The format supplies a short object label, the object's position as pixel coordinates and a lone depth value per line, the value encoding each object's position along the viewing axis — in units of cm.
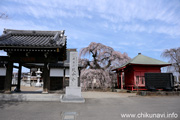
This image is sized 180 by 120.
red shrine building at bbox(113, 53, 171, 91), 1489
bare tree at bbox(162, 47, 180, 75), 1965
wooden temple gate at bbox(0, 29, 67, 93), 738
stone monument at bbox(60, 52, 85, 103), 756
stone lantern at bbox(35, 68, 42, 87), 2844
